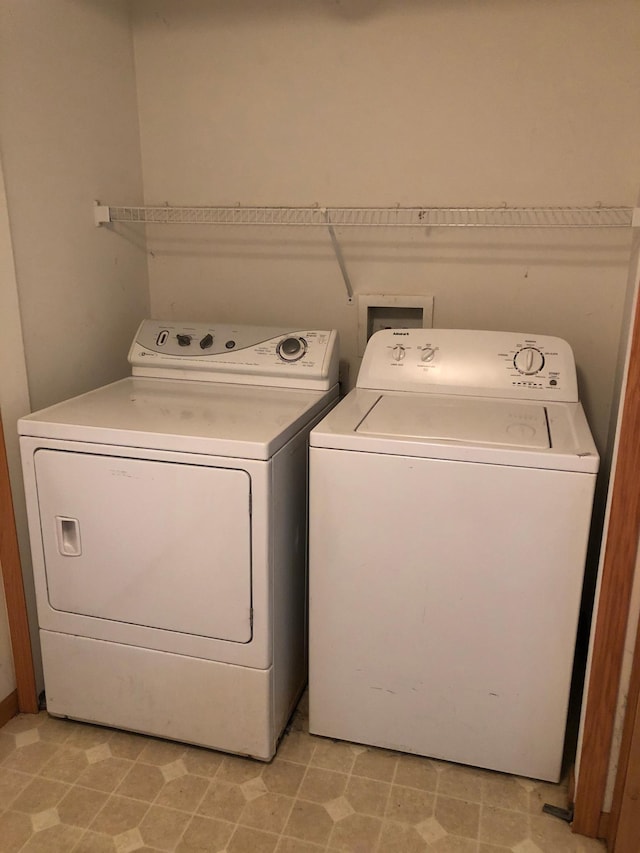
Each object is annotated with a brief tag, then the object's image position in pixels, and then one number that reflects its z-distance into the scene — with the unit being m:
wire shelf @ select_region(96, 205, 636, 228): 2.00
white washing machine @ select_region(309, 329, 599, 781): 1.50
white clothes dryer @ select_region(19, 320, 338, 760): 1.58
